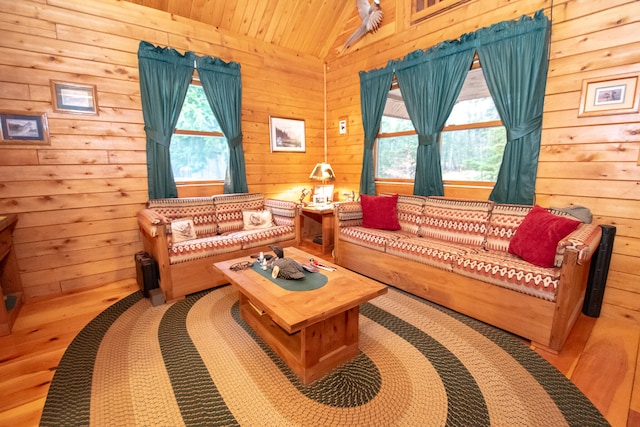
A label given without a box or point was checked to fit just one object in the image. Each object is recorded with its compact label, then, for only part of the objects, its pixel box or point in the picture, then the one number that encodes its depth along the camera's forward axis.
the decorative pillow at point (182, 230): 2.86
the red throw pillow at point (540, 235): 2.02
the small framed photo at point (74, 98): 2.64
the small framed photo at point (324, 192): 4.15
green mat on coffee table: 1.80
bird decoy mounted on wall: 3.55
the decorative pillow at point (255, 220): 3.44
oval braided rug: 1.42
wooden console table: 2.12
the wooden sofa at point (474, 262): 1.86
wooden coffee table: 1.53
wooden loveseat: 2.53
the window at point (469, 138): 2.93
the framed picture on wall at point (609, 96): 2.12
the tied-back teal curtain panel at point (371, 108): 3.67
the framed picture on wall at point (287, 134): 4.06
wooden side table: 3.77
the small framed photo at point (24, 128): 2.49
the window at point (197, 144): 3.44
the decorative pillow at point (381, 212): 3.25
